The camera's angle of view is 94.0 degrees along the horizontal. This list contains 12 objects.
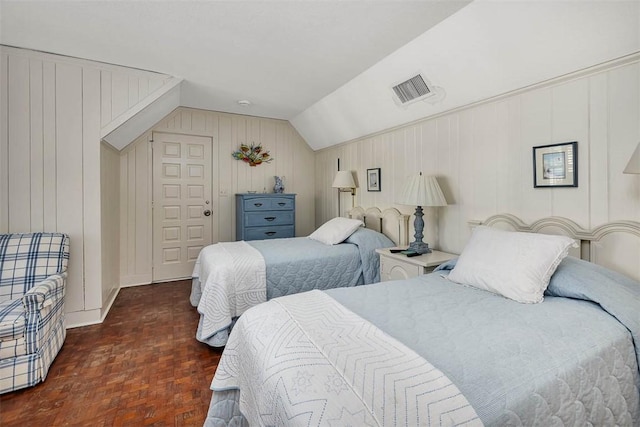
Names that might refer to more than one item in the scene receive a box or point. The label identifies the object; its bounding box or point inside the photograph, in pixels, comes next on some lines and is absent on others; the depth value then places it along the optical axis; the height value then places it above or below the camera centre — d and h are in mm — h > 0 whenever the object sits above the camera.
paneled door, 4223 +153
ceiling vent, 2619 +1130
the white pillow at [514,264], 1496 -276
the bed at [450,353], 809 -473
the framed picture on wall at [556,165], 1895 +314
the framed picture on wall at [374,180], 3679 +416
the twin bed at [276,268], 2342 -497
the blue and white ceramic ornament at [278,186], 4758 +432
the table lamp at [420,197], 2553 +134
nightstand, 2381 -430
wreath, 4617 +925
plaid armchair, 1841 -624
